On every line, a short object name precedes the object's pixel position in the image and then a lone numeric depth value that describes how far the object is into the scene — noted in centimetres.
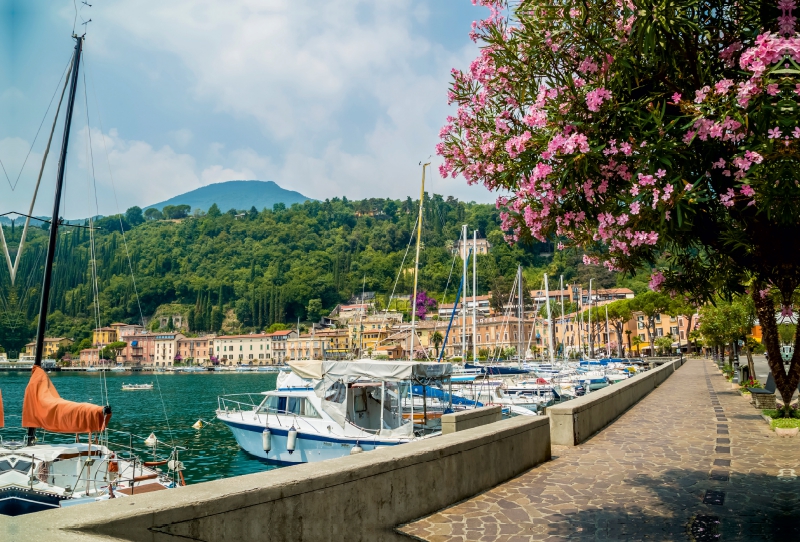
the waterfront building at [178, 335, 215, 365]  18750
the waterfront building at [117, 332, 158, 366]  18675
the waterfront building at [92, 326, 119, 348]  17892
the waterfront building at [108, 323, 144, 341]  18750
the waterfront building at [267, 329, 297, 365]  17812
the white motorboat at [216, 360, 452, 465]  1881
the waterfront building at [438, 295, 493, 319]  15345
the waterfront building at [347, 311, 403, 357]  14625
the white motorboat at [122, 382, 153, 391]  9808
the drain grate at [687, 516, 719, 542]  633
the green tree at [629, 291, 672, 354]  8562
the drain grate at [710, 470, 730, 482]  902
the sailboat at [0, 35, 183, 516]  1400
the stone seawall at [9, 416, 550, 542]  382
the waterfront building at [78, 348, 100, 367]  17425
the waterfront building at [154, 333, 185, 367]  18738
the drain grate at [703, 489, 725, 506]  771
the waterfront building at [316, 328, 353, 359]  16314
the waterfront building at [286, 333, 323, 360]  16824
